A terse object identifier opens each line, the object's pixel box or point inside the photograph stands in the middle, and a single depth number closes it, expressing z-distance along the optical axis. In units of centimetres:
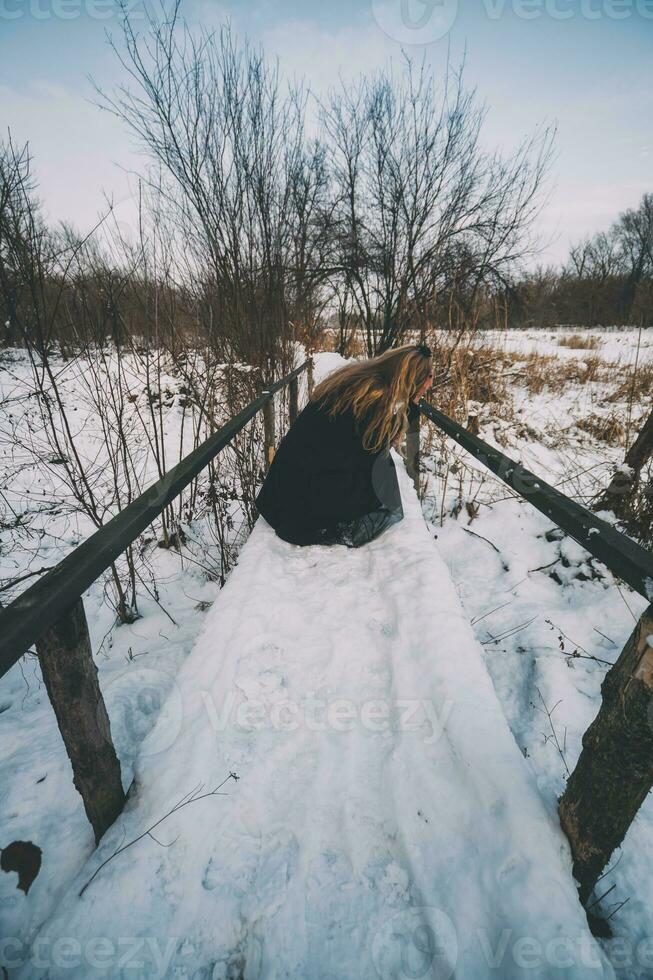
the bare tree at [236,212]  373
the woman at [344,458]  246
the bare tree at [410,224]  748
